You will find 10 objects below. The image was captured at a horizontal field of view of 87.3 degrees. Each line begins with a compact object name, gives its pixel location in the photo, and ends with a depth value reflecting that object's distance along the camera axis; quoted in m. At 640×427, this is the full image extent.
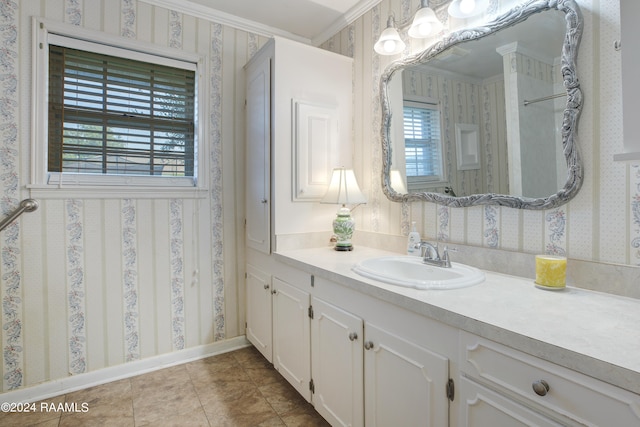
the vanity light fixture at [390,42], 1.80
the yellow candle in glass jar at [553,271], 1.17
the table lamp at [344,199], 2.02
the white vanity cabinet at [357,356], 1.08
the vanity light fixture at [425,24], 1.59
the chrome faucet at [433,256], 1.52
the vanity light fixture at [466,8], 1.45
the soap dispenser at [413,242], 1.76
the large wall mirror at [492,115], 1.27
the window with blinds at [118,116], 1.98
